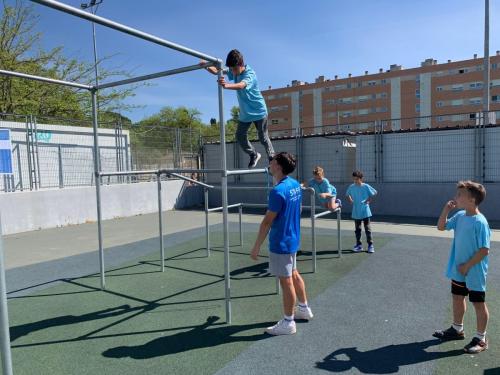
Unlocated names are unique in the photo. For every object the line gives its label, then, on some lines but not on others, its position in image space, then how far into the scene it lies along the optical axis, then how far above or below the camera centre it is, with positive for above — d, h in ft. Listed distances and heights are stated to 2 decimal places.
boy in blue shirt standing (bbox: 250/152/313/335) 11.24 -2.10
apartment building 164.45 +28.52
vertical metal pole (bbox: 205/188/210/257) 21.47 -4.33
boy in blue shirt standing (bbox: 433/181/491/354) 9.85 -2.54
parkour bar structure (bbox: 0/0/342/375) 6.37 +1.83
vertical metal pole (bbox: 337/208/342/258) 20.75 -4.53
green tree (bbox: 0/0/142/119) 43.09 +9.04
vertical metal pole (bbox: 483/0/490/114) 38.55 +10.63
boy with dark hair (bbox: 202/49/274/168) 12.39 +1.93
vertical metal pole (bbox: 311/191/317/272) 16.67 -2.43
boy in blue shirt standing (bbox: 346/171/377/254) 22.04 -2.57
